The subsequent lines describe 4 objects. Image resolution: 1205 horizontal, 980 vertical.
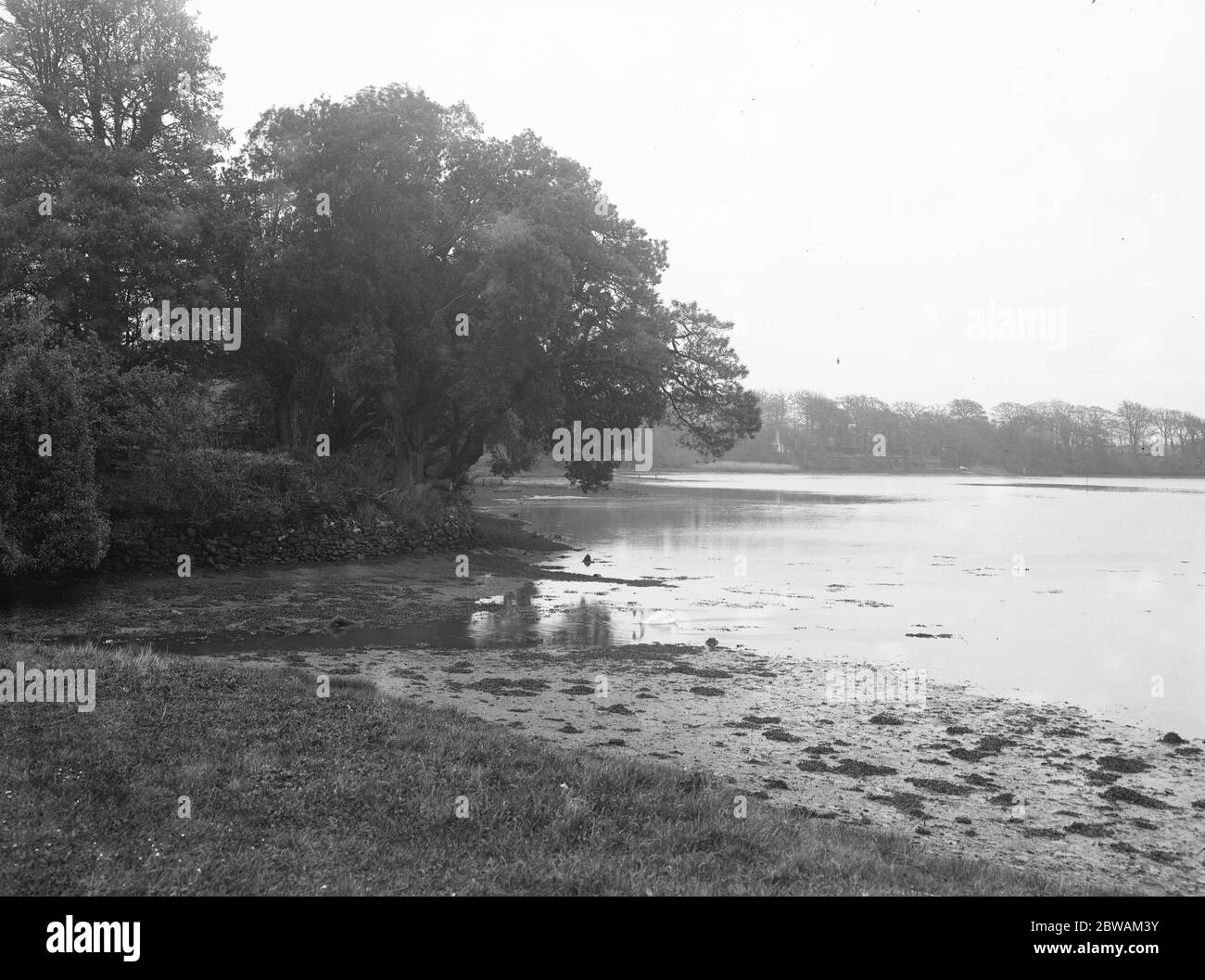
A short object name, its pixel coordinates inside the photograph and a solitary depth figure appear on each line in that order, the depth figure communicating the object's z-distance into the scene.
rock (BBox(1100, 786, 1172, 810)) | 10.70
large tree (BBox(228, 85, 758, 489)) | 32.38
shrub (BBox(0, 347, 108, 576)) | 19.64
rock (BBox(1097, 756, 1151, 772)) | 12.12
